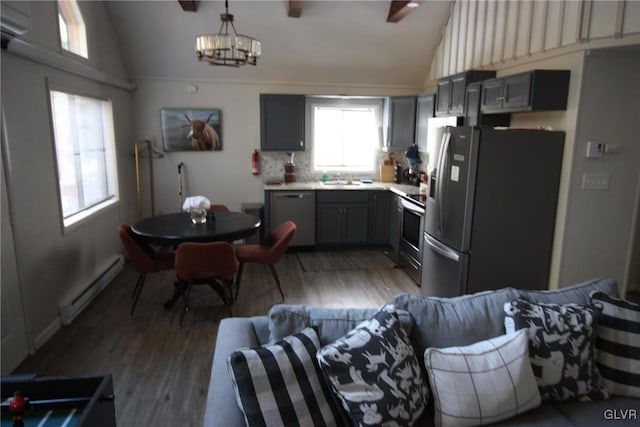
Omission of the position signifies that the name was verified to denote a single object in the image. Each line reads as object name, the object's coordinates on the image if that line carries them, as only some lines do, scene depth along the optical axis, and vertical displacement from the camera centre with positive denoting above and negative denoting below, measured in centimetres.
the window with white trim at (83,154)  378 -15
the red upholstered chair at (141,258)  358 -105
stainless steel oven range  461 -103
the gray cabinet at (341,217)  577 -101
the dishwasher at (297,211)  566 -92
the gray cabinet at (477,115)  406 +28
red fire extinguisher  597 -31
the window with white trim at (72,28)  382 +103
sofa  174 -84
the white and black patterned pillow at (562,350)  184 -89
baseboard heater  351 -143
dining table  358 -78
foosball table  97 -62
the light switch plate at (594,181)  337 -28
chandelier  334 +75
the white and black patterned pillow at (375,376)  155 -87
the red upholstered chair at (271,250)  404 -108
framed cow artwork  574 +15
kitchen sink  616 -58
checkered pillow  168 -95
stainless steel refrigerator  334 -48
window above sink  632 +14
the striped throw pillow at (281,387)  143 -85
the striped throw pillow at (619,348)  190 -91
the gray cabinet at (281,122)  580 +26
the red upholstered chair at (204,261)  342 -98
